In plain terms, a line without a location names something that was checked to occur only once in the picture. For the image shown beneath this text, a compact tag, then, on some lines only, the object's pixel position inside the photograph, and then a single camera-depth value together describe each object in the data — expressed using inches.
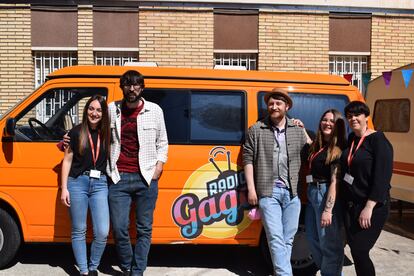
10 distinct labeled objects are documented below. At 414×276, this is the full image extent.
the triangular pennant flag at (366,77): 346.3
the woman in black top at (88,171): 150.5
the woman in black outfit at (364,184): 123.4
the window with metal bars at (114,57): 356.8
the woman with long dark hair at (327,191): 137.9
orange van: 164.7
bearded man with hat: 148.6
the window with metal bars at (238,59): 365.4
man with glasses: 151.2
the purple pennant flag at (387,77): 264.2
